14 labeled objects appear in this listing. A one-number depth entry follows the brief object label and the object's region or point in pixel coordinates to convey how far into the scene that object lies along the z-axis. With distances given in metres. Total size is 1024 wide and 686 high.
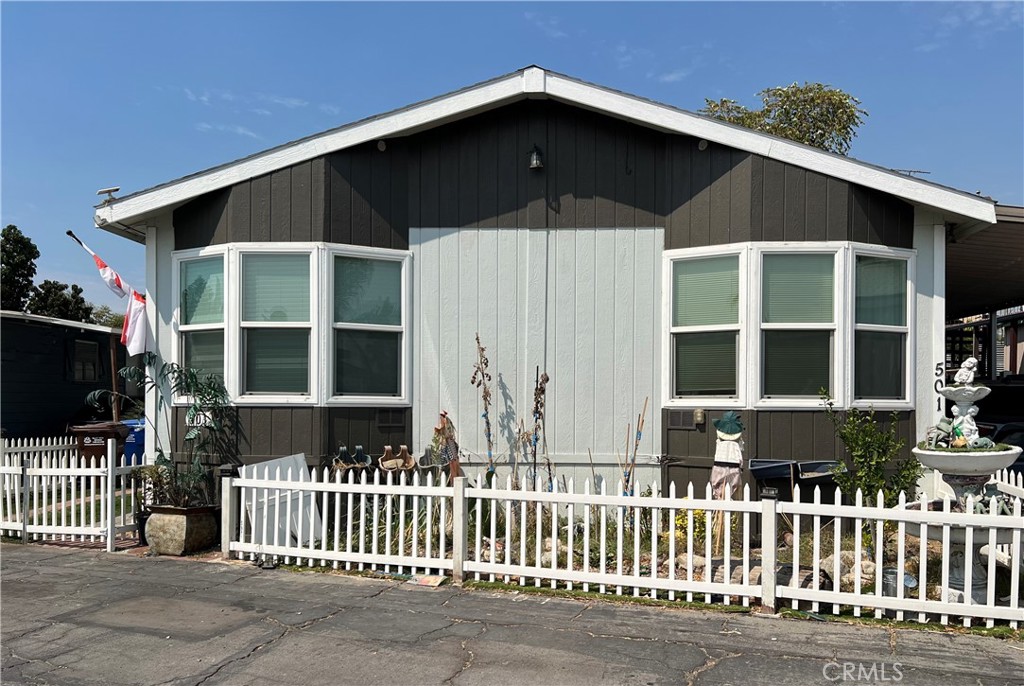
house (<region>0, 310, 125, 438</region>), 14.38
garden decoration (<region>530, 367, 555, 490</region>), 8.31
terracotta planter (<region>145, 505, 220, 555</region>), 7.50
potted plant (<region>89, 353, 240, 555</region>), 7.55
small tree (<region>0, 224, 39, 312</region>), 30.81
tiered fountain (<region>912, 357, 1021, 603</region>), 5.62
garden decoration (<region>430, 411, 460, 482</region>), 8.28
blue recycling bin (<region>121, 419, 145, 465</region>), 13.33
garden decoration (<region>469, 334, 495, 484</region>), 8.42
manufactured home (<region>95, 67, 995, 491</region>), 7.77
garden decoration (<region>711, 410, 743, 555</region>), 7.27
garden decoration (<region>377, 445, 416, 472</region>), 8.20
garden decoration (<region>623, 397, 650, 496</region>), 8.15
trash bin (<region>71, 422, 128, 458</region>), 11.36
